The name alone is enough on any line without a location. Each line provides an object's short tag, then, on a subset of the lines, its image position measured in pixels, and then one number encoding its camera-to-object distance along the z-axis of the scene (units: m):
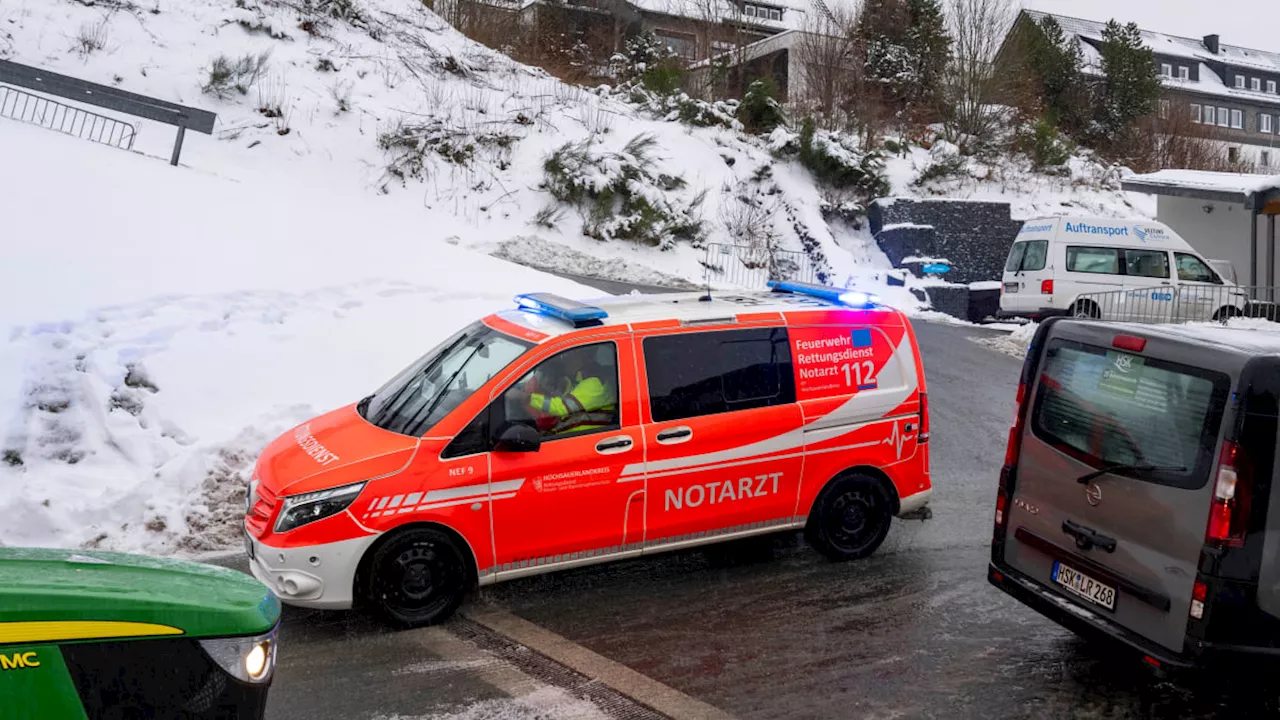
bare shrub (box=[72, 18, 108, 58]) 21.30
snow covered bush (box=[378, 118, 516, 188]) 22.30
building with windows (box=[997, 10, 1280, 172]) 64.38
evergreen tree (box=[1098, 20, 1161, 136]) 38.25
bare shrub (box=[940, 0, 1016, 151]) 33.06
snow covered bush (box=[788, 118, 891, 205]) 28.03
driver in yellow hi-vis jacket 6.18
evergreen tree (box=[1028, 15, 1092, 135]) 37.44
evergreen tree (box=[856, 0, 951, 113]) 34.16
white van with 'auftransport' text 20.02
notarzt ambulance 5.72
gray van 4.46
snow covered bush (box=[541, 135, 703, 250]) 22.84
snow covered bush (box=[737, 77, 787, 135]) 29.83
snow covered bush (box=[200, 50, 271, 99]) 21.77
